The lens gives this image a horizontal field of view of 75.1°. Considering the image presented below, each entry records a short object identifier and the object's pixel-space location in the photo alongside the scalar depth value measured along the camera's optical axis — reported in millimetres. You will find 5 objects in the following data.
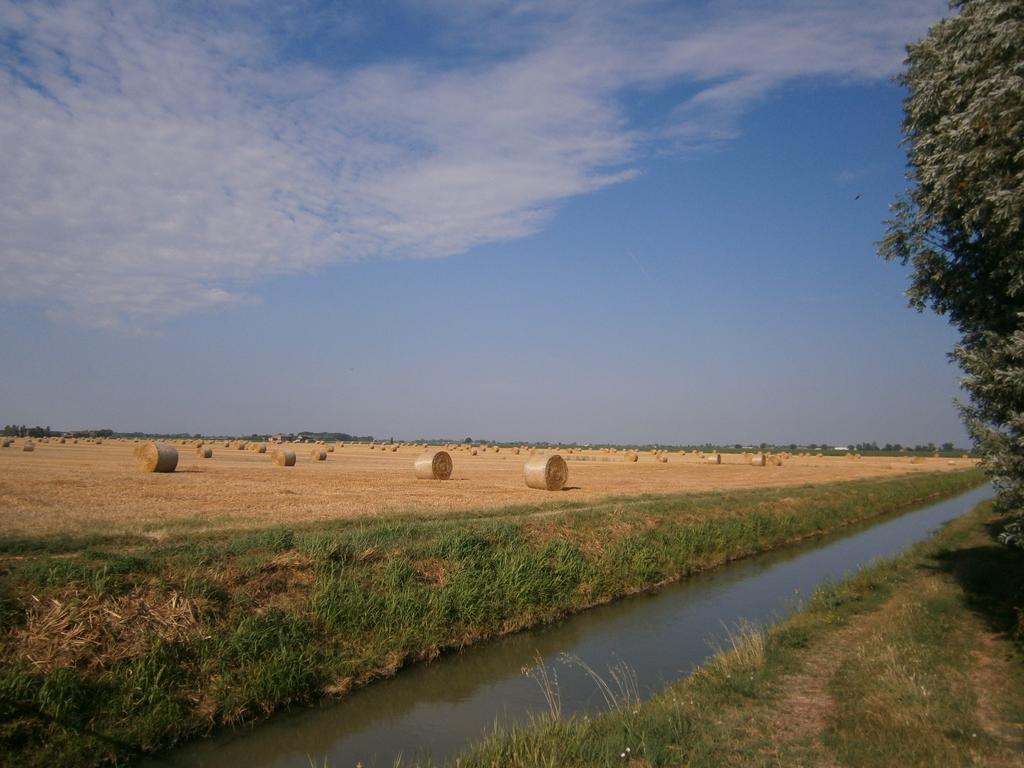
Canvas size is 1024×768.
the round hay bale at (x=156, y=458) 30953
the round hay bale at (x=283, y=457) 42125
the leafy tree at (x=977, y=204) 6961
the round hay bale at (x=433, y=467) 33688
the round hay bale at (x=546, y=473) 29250
